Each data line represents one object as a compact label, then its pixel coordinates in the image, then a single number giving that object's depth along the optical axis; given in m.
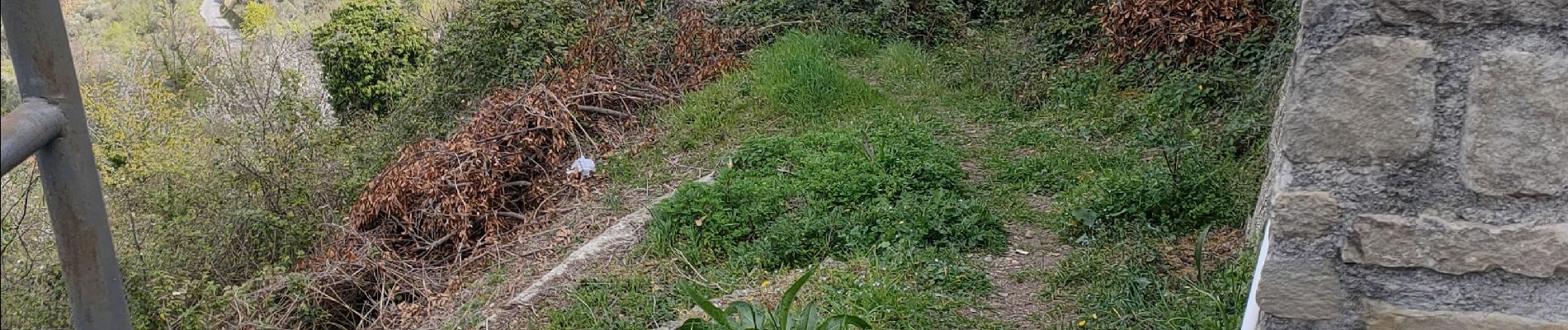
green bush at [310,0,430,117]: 10.81
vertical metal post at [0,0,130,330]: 1.12
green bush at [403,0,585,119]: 7.00
